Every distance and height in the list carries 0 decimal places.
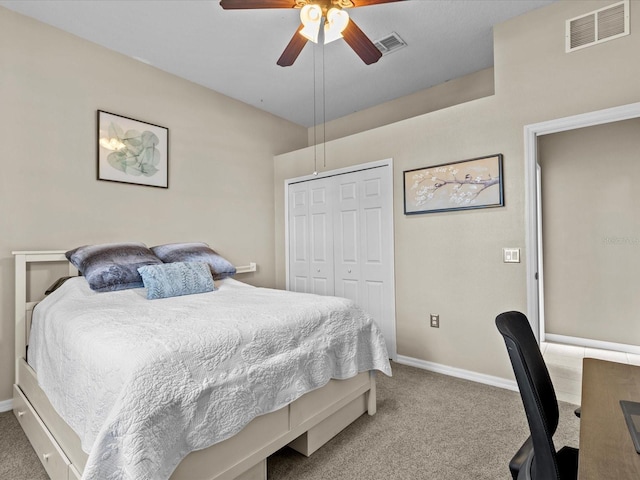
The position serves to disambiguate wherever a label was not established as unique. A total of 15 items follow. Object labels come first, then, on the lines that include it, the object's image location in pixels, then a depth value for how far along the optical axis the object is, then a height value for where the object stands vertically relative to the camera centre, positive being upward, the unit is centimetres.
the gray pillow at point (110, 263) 226 -13
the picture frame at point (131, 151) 287 +87
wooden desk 68 -46
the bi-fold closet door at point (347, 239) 336 +5
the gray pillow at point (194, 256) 285 -9
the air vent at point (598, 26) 220 +149
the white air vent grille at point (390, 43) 281 +175
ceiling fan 188 +133
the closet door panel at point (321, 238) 383 +7
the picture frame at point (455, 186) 270 +50
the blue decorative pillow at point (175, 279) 228 -24
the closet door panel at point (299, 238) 408 +8
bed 111 -72
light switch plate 259 -10
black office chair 79 -44
